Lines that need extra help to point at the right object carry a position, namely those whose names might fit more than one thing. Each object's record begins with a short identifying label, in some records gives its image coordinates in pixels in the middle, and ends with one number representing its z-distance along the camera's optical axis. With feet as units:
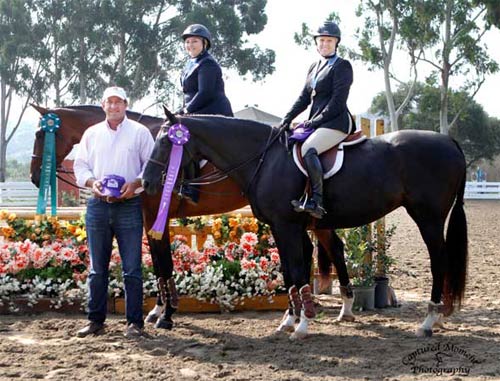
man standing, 20.29
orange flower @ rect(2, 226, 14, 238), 26.37
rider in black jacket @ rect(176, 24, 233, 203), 22.97
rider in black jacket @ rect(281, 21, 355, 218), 20.49
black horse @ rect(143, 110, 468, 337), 20.81
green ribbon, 22.90
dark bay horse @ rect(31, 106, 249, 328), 22.93
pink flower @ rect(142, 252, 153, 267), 25.61
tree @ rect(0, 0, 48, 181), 132.36
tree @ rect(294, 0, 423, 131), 107.65
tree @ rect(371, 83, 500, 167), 164.55
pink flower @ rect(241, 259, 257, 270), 25.09
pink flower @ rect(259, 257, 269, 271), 25.34
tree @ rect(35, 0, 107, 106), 131.75
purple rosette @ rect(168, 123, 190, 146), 19.98
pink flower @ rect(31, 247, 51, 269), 25.08
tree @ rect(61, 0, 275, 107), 131.64
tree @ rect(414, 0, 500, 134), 106.63
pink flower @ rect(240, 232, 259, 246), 25.68
